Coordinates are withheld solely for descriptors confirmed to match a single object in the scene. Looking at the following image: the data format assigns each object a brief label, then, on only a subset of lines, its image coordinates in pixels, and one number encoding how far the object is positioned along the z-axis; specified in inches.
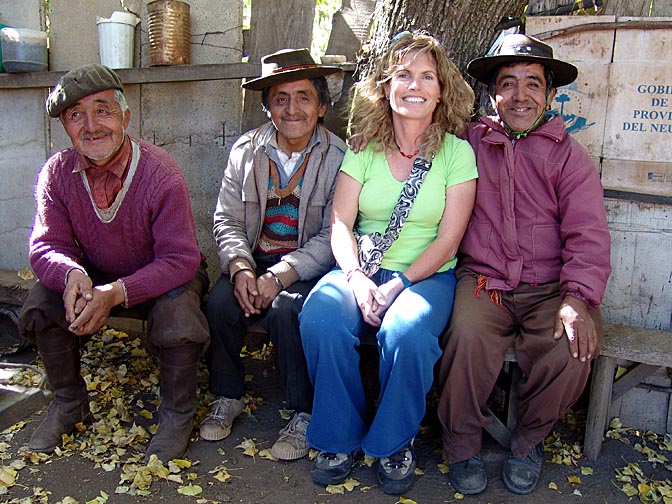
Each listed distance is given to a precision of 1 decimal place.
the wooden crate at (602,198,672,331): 141.5
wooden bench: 124.9
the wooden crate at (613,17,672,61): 135.8
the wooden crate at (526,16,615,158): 140.3
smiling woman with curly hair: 116.3
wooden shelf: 164.2
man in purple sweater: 125.3
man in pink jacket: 117.2
